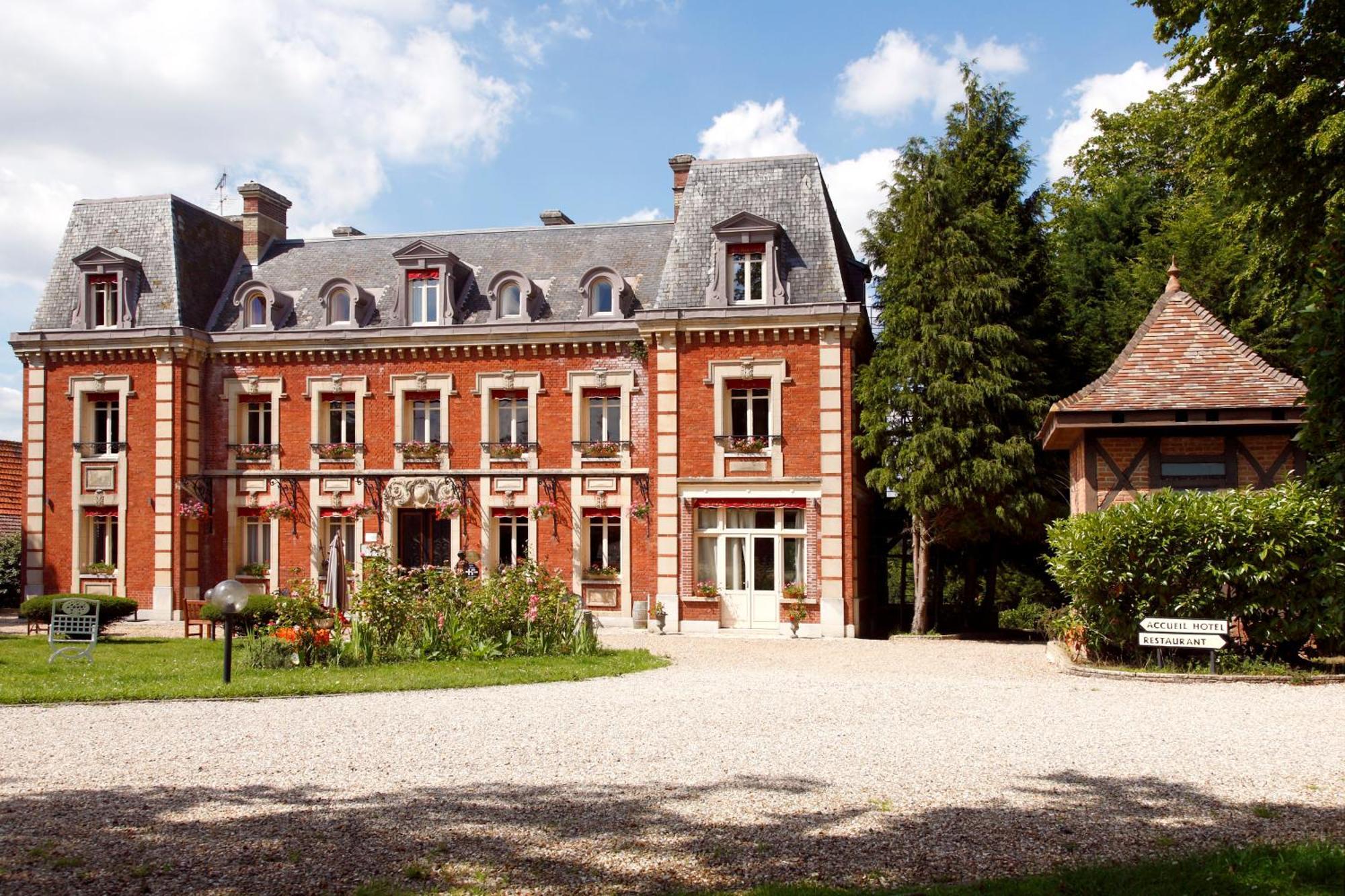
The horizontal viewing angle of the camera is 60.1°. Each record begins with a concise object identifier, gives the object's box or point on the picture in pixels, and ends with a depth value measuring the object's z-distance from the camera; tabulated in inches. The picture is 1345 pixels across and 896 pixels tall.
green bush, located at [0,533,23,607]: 1107.9
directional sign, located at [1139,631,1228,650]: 544.1
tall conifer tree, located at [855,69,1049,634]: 871.7
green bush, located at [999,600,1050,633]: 1018.7
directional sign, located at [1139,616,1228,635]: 546.0
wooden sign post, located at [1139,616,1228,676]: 545.6
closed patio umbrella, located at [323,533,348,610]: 768.3
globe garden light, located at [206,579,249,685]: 521.0
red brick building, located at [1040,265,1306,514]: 654.5
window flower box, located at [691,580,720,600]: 920.9
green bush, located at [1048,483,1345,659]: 553.3
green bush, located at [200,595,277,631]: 764.0
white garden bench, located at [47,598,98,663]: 652.7
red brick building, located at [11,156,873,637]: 932.0
